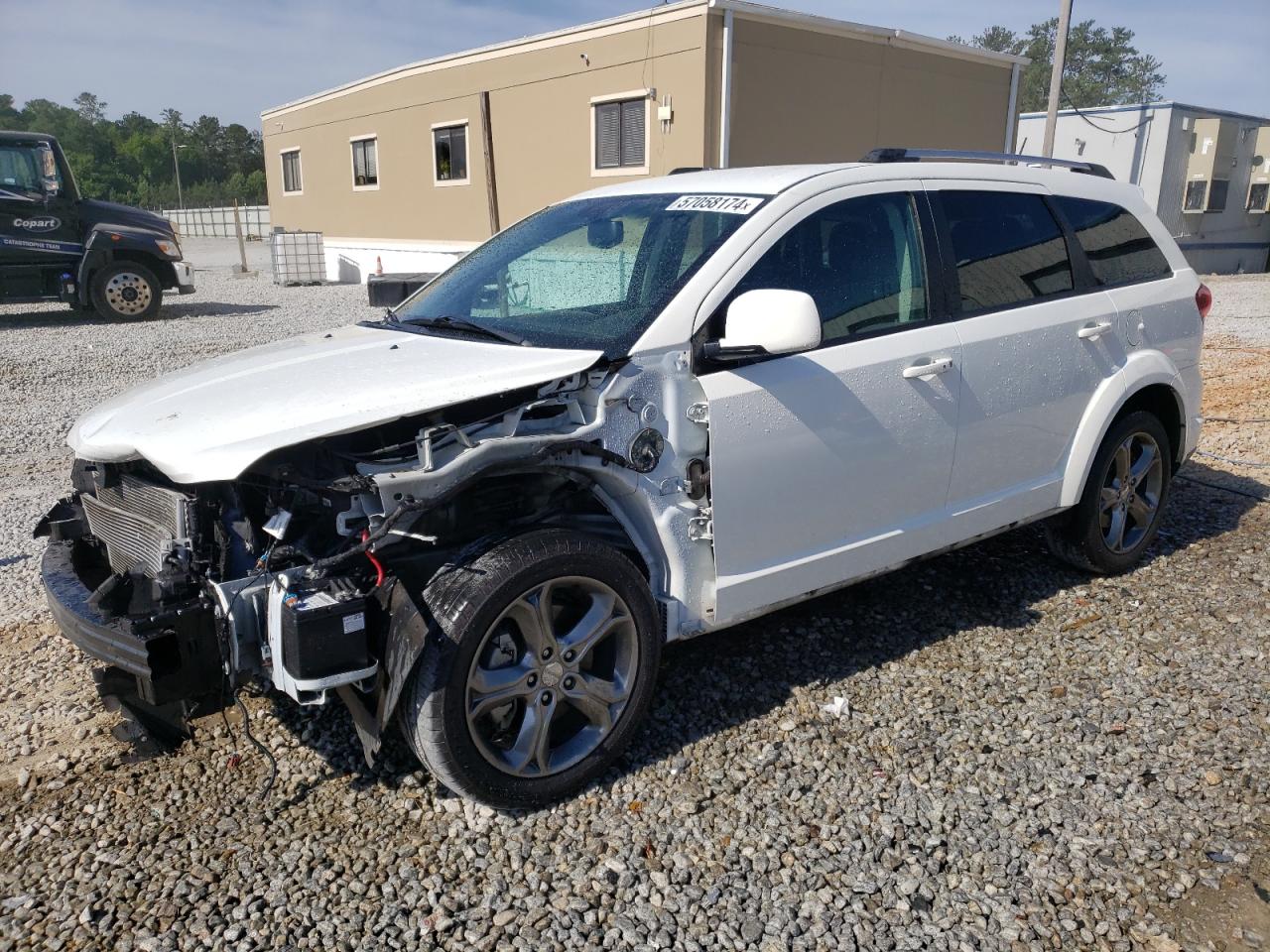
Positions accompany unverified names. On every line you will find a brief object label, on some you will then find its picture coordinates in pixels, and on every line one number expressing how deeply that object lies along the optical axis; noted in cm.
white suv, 288
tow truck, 1408
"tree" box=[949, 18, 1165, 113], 6488
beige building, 1628
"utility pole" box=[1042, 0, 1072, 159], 1945
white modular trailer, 2550
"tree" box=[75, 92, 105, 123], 11394
